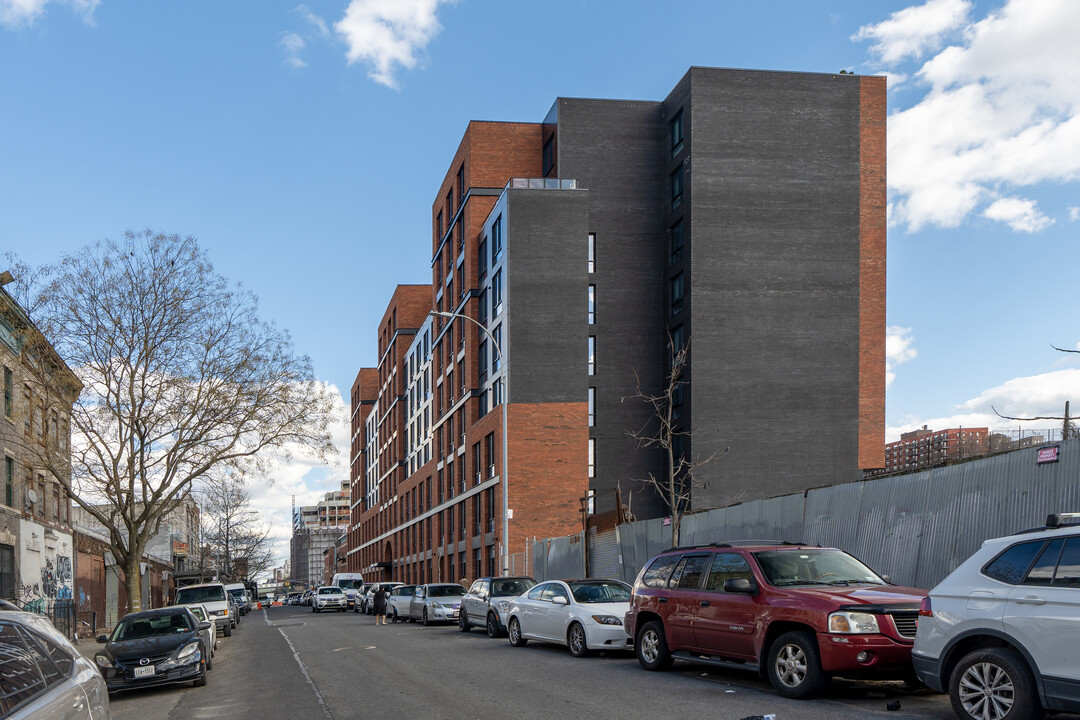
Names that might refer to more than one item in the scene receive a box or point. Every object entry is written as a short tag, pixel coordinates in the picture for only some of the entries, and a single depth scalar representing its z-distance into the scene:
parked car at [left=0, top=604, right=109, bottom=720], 5.07
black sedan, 15.55
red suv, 10.78
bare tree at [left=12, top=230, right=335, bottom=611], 28.72
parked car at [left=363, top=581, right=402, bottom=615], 48.04
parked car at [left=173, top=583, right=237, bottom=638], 34.59
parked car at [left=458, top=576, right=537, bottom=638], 24.73
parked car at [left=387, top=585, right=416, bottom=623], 38.38
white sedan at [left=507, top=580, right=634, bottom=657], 17.14
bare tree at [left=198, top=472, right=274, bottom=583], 94.51
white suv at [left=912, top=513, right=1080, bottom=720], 7.95
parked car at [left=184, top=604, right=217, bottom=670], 20.97
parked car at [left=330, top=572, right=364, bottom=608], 73.25
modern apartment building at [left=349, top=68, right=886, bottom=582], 47.38
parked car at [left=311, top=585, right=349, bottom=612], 61.41
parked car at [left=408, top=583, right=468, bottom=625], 32.47
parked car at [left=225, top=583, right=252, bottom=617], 55.32
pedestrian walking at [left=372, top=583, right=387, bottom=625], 36.25
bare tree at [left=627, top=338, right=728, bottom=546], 46.47
